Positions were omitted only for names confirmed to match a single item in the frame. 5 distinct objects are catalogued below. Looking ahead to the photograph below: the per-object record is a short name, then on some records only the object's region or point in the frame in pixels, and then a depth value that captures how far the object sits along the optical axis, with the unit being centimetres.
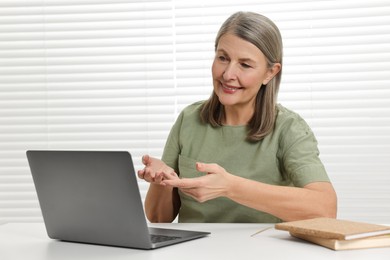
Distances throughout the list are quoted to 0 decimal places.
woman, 253
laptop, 198
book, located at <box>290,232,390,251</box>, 199
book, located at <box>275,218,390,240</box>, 198
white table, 196
